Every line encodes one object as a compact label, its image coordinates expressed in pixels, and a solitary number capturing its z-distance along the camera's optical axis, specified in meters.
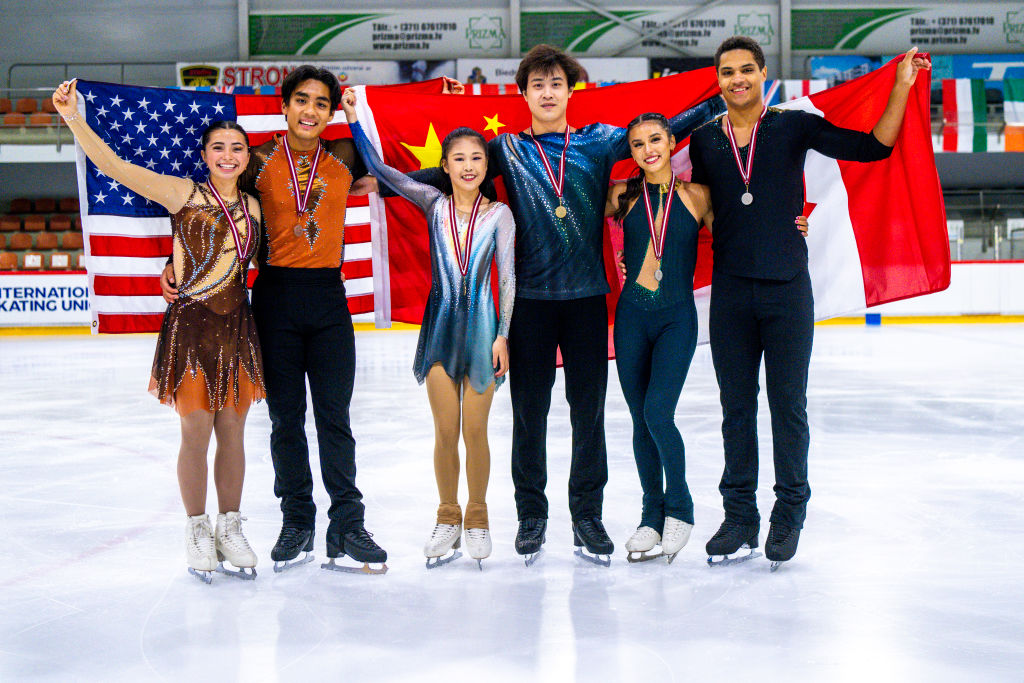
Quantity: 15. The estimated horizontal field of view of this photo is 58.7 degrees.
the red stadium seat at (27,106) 16.58
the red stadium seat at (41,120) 15.90
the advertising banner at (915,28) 17.61
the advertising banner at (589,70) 16.88
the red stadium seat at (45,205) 17.11
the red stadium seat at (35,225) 16.36
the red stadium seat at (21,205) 17.11
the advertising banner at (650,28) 17.56
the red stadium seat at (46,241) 15.69
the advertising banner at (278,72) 16.58
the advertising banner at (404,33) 17.44
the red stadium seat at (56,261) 13.72
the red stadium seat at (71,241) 15.40
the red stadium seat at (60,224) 16.38
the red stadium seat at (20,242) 15.66
